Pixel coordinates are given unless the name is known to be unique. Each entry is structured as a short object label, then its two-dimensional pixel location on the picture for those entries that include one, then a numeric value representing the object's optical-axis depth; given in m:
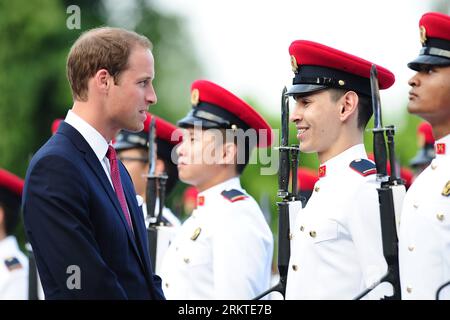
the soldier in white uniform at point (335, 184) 9.95
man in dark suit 8.12
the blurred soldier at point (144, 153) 16.39
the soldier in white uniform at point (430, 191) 9.14
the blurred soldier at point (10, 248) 17.02
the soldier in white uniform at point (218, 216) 12.34
